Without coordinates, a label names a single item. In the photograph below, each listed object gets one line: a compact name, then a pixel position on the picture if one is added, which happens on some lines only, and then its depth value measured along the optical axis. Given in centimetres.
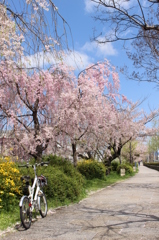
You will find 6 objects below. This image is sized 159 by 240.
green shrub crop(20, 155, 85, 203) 875
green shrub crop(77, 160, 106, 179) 1864
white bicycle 586
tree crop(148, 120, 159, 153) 5758
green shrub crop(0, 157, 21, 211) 698
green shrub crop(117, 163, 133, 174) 2808
